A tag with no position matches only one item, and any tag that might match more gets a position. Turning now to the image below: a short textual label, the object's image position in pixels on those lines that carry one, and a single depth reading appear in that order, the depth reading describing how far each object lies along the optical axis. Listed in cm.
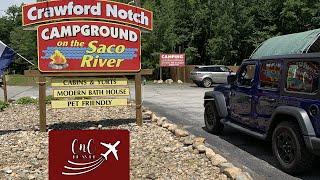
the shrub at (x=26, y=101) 1684
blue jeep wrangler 645
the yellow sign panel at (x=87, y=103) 1066
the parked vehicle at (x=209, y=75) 3297
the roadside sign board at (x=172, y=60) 3931
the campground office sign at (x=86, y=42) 1047
